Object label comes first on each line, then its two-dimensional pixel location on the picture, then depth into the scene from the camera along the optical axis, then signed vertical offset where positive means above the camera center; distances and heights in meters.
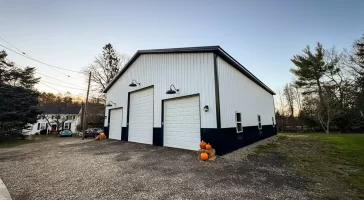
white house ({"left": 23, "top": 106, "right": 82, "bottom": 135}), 33.34 +1.04
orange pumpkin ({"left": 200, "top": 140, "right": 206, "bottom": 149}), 6.43 -0.96
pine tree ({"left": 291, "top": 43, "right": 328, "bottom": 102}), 21.95 +6.82
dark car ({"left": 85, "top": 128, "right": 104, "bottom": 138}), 19.89 -1.25
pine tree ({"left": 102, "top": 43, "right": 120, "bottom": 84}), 25.34 +9.83
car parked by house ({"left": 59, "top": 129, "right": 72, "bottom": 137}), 23.42 -1.57
